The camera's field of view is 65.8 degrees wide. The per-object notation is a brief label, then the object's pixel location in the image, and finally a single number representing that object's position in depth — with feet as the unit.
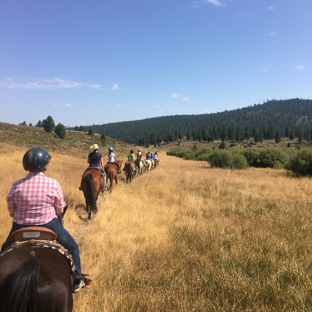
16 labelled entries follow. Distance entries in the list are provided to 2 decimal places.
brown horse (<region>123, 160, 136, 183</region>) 52.94
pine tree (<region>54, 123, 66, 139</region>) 224.98
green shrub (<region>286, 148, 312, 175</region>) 72.54
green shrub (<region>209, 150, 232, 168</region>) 106.32
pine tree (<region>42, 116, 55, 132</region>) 253.38
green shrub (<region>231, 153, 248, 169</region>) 104.22
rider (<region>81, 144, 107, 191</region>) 28.63
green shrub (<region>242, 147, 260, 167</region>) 124.57
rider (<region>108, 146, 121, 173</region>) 42.96
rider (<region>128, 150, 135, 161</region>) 60.32
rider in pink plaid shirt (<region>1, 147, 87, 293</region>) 9.91
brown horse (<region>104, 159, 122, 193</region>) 39.06
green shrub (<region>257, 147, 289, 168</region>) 117.70
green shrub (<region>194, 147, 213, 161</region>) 176.26
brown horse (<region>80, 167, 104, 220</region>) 25.86
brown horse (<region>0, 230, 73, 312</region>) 7.02
